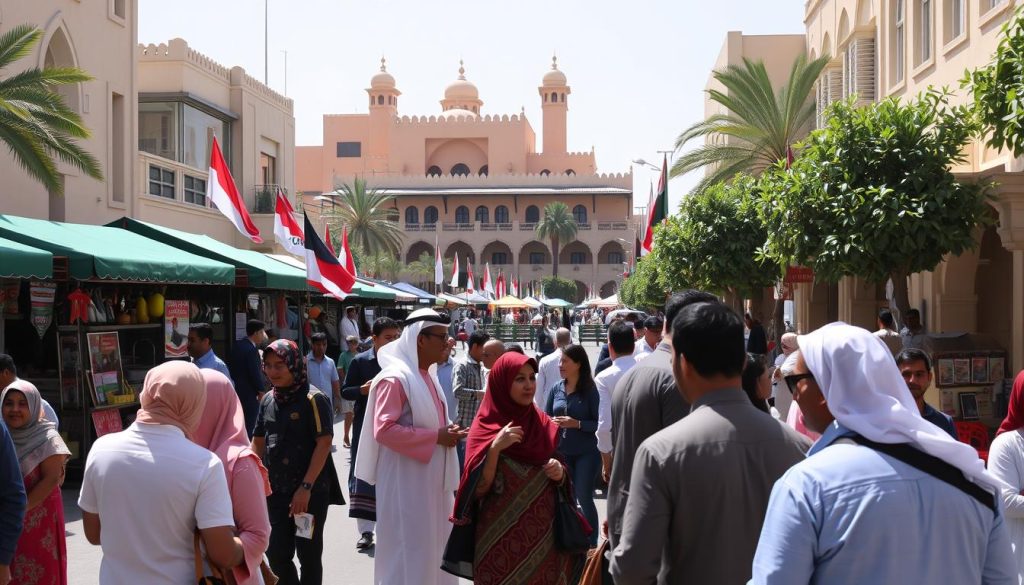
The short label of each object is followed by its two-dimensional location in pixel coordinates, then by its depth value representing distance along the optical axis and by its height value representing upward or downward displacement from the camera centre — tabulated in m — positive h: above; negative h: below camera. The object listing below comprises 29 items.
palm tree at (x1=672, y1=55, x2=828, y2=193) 24.52 +4.01
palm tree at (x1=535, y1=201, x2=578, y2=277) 84.75 +4.96
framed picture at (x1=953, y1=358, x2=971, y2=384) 11.13 -0.87
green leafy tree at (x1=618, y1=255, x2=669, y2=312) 36.88 -0.03
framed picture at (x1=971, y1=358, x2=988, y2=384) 11.21 -0.87
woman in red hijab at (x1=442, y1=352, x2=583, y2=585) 4.83 -0.94
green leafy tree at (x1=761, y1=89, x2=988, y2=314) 12.04 +1.04
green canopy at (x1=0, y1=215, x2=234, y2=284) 10.92 +0.36
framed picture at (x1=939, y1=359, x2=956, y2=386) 11.06 -0.89
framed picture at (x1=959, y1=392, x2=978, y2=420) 11.04 -1.22
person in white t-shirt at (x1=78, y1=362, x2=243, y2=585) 3.63 -0.73
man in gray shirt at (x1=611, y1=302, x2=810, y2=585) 3.00 -0.58
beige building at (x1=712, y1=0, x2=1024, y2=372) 12.88 +3.13
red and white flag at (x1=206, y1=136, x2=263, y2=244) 15.80 +1.35
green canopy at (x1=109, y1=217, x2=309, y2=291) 14.77 +0.44
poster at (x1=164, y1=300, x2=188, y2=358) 13.62 -0.54
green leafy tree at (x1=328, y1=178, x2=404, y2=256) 59.75 +3.78
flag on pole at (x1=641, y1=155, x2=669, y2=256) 26.89 +2.00
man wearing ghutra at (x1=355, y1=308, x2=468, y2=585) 5.53 -0.94
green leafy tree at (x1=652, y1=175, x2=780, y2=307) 22.75 +0.97
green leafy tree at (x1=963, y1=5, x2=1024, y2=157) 9.25 +1.74
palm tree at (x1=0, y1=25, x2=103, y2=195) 13.84 +2.25
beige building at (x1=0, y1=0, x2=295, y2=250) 17.58 +3.47
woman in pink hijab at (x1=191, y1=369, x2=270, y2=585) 3.88 -0.69
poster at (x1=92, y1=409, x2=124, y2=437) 11.34 -1.44
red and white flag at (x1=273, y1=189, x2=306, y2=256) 16.39 +0.89
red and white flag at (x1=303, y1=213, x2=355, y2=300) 14.17 +0.22
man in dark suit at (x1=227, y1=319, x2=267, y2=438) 11.22 -0.88
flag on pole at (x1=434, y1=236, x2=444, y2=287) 37.86 +0.56
